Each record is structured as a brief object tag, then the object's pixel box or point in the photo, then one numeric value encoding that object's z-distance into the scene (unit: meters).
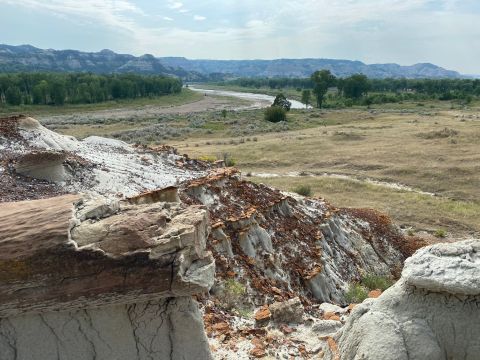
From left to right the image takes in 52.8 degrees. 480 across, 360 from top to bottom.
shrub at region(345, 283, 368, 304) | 16.25
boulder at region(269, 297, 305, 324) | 11.42
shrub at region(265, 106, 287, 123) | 78.25
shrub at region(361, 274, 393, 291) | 17.92
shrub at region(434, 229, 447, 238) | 26.53
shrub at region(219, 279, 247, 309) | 12.16
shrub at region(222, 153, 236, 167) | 40.59
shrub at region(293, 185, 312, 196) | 31.66
